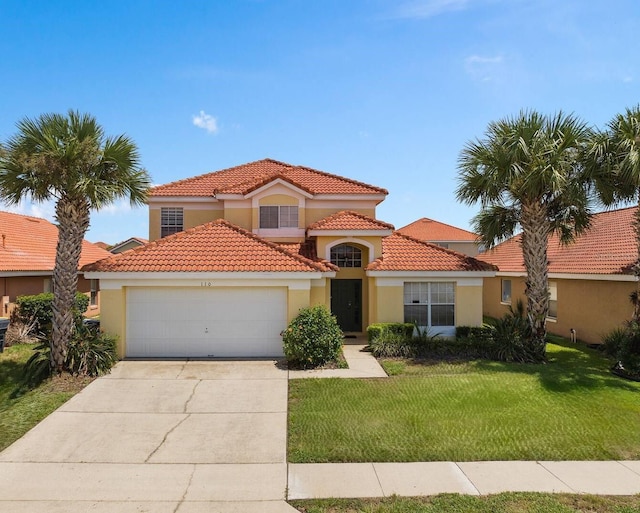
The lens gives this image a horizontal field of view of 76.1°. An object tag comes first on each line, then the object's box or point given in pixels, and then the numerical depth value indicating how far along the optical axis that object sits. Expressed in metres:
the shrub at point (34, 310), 17.03
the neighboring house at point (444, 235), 41.22
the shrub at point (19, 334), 15.52
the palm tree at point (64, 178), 10.54
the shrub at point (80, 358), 10.72
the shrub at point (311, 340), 11.91
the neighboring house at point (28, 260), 17.14
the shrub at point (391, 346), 13.54
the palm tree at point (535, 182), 12.62
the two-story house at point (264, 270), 13.01
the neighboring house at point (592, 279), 15.15
